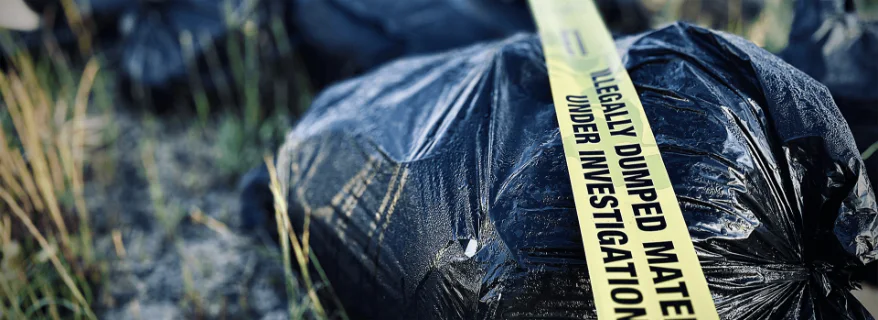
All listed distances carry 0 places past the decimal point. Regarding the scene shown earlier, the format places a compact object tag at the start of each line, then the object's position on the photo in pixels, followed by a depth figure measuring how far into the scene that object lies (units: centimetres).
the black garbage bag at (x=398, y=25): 154
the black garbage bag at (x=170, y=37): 169
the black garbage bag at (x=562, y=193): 74
